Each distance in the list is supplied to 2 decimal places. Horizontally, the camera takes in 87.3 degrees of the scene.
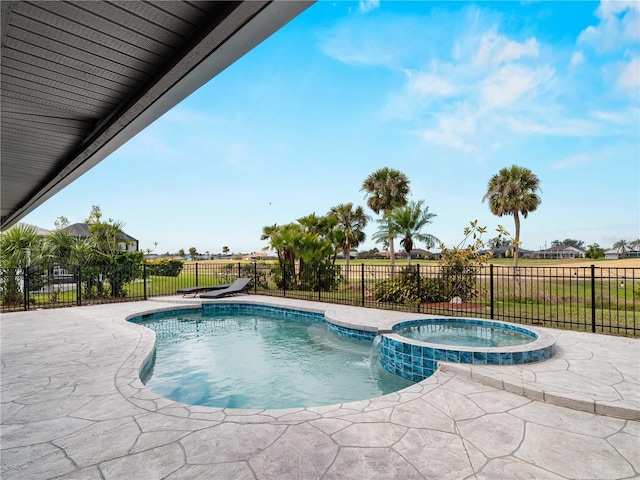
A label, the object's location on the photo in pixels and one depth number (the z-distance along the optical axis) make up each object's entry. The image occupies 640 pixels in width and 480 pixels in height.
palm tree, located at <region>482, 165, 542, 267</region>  23.14
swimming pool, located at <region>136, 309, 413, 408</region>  4.01
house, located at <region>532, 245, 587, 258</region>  77.31
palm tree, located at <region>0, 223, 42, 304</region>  9.43
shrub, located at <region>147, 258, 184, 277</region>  21.51
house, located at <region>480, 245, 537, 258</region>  61.78
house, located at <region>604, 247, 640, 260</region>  55.00
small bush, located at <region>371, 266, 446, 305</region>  9.65
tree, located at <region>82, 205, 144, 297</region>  10.55
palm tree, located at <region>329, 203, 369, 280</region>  27.75
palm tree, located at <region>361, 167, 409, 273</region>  25.34
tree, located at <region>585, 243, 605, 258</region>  56.16
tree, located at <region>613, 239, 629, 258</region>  57.31
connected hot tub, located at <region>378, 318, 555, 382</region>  4.17
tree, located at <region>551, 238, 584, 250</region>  83.11
